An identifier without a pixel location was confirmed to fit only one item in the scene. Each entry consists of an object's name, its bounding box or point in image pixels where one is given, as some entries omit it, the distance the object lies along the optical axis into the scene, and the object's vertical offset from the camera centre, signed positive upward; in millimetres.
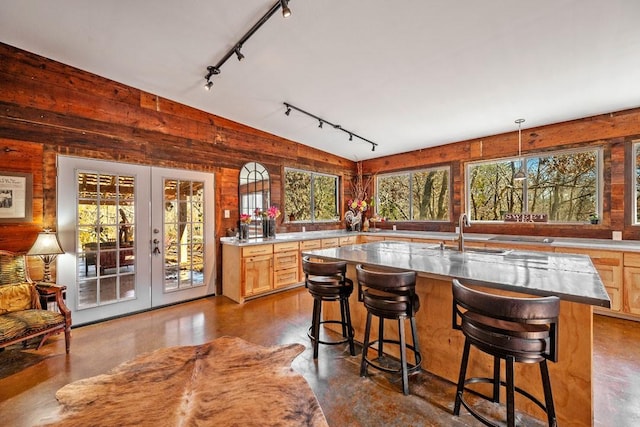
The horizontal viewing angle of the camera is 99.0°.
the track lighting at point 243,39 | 2066 +1689
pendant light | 4121 +1179
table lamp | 2822 -328
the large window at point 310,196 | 5577 +404
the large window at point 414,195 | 5527 +400
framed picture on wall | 2852 +215
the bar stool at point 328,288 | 2443 -664
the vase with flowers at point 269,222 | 4676 -126
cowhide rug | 1692 -1277
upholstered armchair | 2381 -846
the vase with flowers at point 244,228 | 4414 -212
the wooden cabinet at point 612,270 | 3309 -718
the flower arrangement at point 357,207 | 6448 +193
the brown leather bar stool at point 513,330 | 1363 -622
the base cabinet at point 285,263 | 4496 -831
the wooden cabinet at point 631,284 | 3209 -854
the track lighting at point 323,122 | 4017 +1509
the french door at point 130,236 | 3262 -278
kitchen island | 1583 -589
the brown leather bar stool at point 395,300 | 1950 -631
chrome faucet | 2729 -196
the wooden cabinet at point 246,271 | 4082 -866
